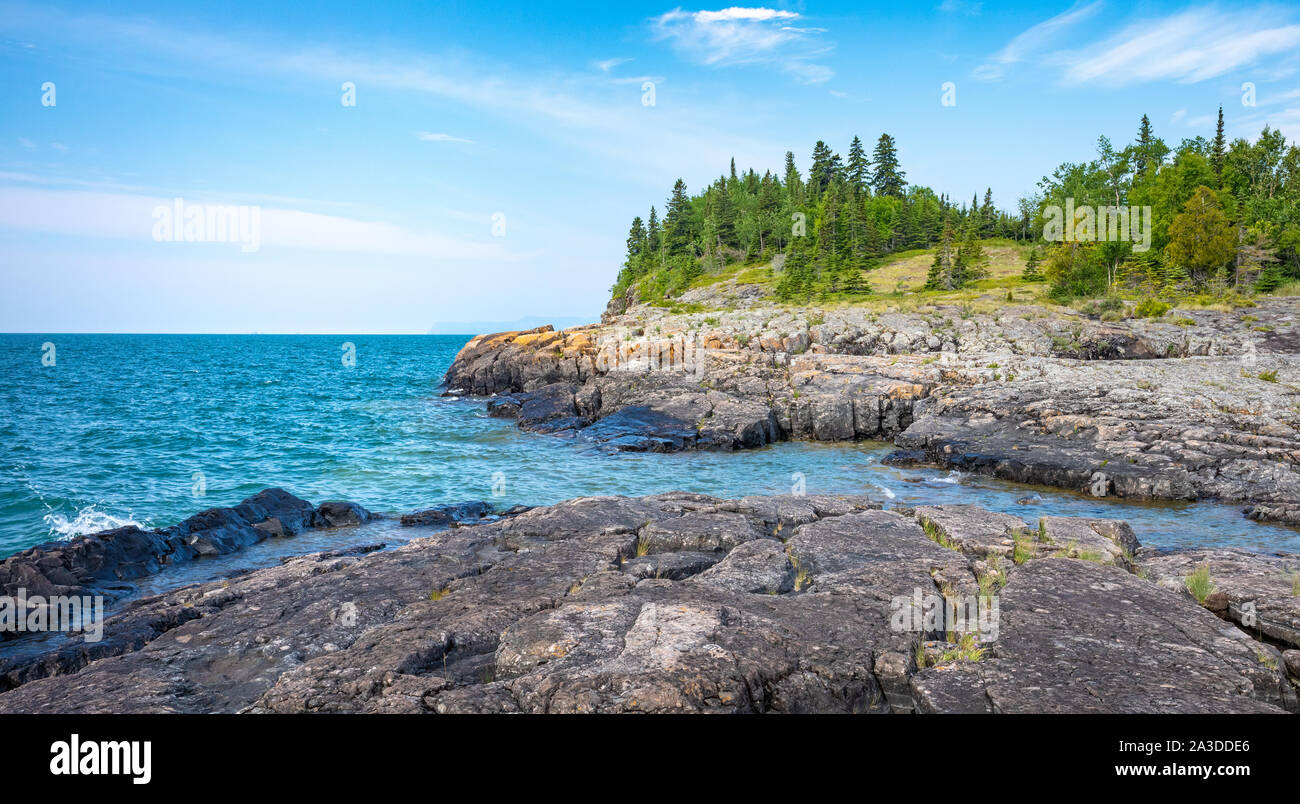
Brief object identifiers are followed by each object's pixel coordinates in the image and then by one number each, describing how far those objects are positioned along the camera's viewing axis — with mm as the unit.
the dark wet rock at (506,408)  45556
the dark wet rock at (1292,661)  8125
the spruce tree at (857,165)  113875
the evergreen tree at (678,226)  108500
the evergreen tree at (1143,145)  90250
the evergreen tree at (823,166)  115938
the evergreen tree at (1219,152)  81000
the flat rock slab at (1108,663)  6836
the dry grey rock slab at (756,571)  10805
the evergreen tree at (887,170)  118625
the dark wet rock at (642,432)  33375
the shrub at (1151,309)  45062
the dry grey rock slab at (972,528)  12281
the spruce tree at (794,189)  105912
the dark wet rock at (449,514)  20766
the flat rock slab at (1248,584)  9086
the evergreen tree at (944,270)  68562
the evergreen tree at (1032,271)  67906
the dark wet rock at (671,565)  11641
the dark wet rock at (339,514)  20641
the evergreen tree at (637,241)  117812
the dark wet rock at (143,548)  14281
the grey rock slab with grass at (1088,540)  11719
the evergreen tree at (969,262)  68875
